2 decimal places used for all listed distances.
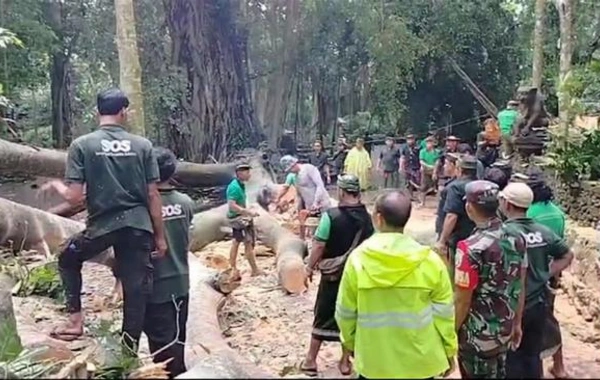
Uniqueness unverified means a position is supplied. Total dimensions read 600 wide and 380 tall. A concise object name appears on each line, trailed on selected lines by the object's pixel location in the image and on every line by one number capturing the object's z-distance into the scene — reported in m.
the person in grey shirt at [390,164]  19.00
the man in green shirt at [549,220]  5.15
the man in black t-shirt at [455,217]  6.66
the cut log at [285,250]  8.88
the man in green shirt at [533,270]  4.40
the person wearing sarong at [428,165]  16.91
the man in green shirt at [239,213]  9.32
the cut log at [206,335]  2.37
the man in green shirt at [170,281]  4.74
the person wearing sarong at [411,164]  17.84
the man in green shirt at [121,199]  4.22
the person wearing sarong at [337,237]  5.64
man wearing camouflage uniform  3.86
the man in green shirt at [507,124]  14.32
